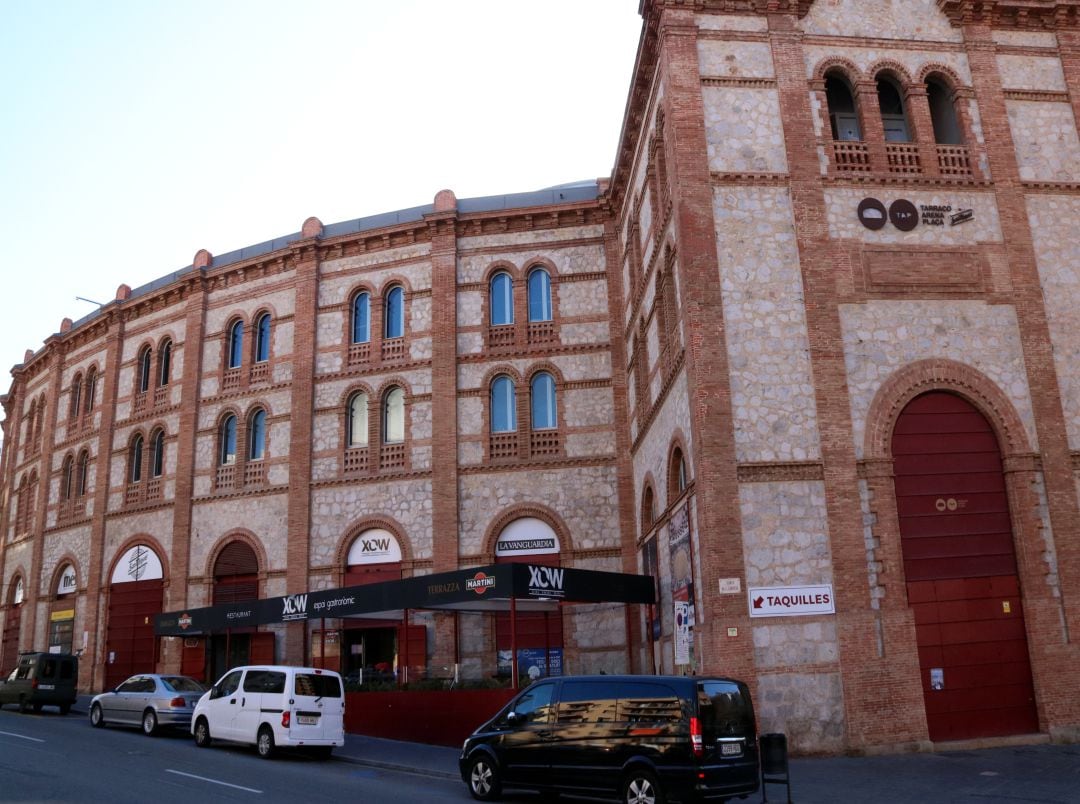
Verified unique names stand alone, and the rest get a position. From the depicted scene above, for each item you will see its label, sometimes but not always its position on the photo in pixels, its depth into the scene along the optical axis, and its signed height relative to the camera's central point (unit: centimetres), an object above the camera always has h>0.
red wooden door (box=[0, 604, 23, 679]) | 3747 +136
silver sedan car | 2122 -66
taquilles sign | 1814 +91
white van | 1766 -76
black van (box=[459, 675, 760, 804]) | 1181 -108
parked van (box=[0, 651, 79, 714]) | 2559 -14
